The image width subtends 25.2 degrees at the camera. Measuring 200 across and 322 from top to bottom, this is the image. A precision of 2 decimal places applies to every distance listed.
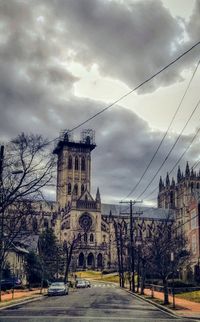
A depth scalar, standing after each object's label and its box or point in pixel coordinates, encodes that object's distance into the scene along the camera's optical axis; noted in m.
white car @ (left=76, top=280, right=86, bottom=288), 67.06
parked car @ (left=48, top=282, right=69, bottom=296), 43.09
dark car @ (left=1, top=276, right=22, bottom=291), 46.75
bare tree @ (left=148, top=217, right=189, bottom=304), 31.69
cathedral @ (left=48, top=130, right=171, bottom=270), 124.00
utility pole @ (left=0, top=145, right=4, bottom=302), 24.74
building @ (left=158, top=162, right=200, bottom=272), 152.41
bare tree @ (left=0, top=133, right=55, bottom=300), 25.33
